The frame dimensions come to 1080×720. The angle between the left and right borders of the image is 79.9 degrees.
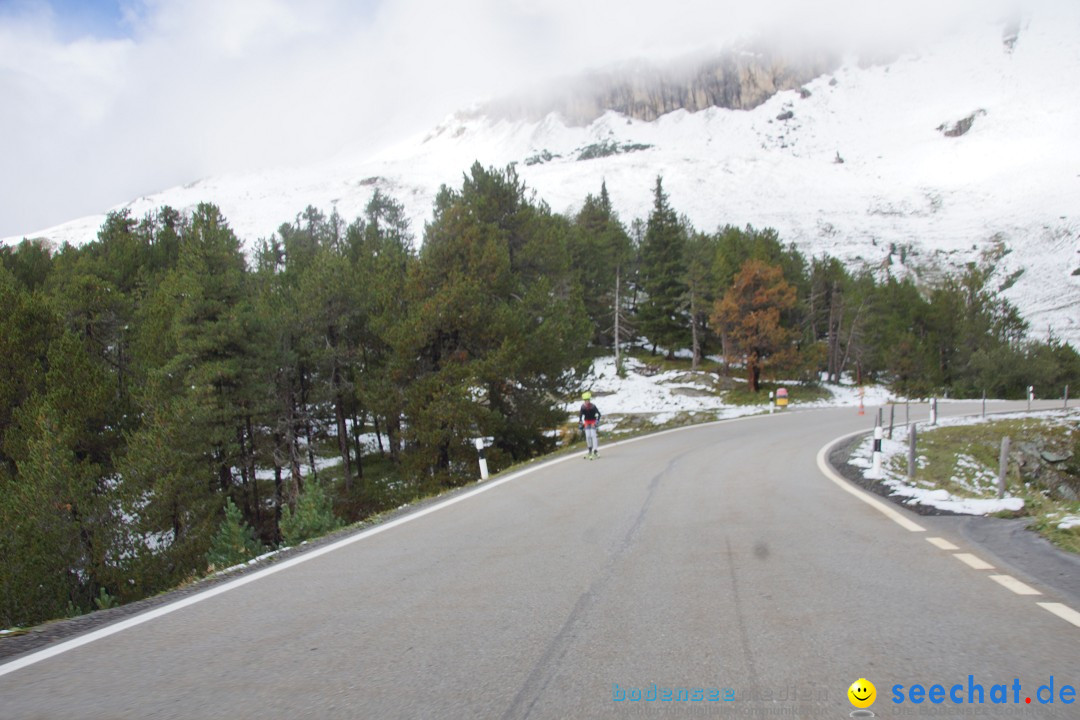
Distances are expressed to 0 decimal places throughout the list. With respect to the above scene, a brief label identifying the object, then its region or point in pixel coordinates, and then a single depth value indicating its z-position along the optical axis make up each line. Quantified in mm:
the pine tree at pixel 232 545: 11953
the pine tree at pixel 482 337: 22047
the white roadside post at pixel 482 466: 14234
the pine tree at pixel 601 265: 55875
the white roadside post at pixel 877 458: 11082
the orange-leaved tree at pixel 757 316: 42312
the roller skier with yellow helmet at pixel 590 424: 15734
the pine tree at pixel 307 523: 10558
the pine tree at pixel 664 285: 54906
